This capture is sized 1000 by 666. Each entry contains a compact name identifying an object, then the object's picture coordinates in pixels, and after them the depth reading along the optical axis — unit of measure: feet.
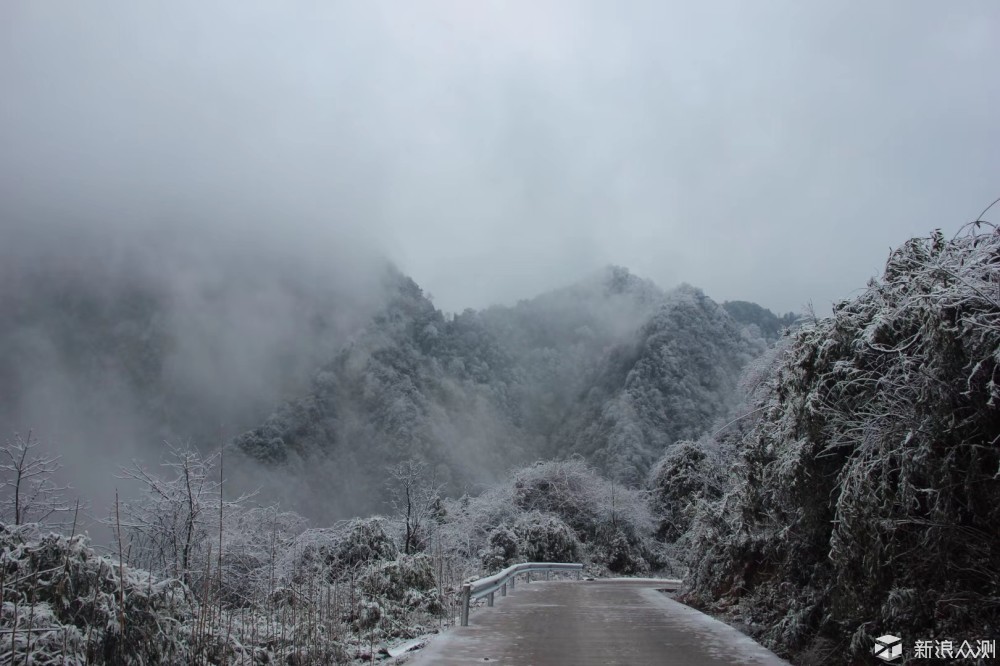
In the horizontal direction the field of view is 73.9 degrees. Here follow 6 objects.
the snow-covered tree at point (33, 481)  34.71
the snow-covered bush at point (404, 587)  42.34
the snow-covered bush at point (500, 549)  103.24
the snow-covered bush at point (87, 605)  19.83
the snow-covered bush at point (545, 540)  112.88
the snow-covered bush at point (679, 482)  127.44
